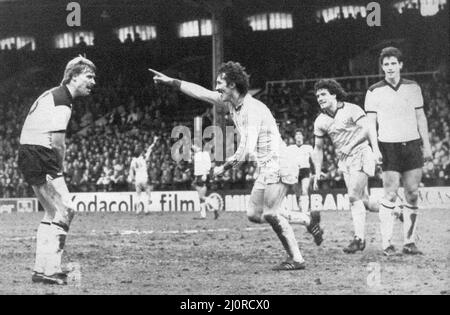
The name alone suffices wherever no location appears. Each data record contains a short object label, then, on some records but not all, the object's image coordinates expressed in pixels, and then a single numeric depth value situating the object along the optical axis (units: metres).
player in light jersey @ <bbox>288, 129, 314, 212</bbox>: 15.03
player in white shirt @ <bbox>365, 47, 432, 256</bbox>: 9.12
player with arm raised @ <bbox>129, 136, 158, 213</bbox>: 15.34
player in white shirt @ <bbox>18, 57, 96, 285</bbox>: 7.25
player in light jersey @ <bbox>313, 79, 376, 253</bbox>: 9.73
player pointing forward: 7.90
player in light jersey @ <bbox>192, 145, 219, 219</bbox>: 15.82
